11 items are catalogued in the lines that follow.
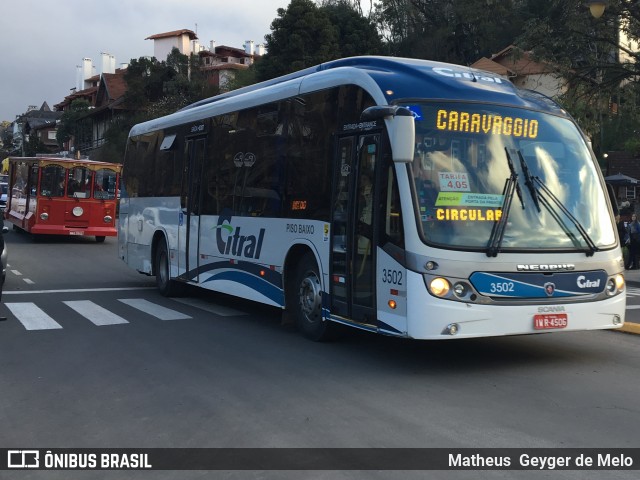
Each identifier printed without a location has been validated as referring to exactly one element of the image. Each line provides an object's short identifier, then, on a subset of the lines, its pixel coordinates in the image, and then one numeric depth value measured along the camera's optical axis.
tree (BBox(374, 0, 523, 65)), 54.31
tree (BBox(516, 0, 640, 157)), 23.19
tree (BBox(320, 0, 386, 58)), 47.31
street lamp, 17.94
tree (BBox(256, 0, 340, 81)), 45.25
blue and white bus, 7.61
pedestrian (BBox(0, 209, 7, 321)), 11.58
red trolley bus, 26.56
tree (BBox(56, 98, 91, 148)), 73.44
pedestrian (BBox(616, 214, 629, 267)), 23.46
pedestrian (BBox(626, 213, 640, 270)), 21.77
